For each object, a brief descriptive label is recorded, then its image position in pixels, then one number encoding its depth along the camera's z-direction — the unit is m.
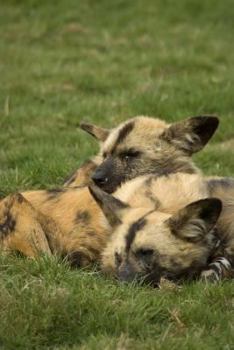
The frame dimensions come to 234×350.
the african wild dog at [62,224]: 10.23
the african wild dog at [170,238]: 9.38
